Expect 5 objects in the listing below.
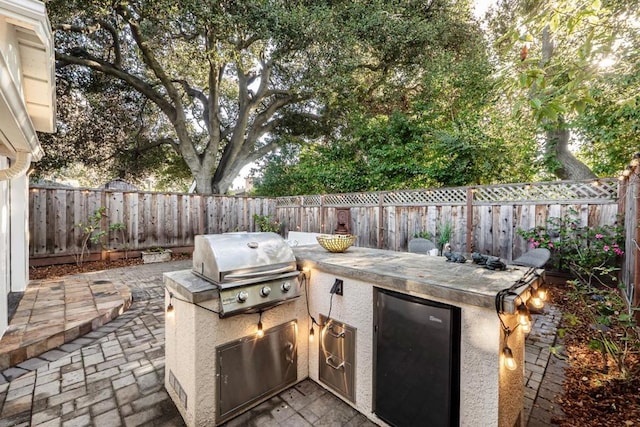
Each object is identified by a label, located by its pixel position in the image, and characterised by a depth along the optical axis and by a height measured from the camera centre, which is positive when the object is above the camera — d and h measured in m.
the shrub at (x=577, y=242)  3.96 -0.46
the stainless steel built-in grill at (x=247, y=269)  1.81 -0.41
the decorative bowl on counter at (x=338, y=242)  2.62 -0.30
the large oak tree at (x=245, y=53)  6.48 +4.36
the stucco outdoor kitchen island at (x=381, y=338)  1.46 -0.82
